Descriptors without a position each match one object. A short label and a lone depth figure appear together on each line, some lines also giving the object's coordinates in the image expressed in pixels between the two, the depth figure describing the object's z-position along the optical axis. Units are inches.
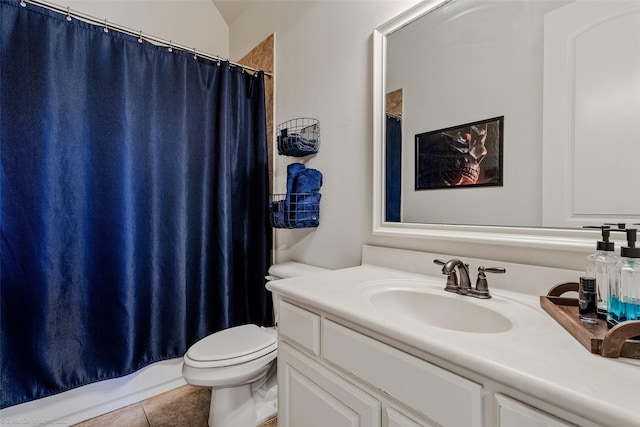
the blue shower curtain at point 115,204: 50.4
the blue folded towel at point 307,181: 61.1
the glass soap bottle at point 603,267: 24.7
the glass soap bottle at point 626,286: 22.2
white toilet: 48.4
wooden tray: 19.7
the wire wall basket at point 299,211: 60.7
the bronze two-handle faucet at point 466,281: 34.4
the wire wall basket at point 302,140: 62.3
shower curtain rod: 51.4
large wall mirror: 30.8
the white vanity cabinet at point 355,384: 22.5
